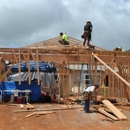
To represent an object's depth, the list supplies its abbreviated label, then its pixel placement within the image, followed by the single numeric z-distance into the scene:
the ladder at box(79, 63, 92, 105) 12.79
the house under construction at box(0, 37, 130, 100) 12.45
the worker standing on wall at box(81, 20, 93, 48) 12.60
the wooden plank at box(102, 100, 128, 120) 8.04
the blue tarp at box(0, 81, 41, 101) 13.45
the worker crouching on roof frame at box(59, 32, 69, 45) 16.67
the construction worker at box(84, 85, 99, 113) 9.32
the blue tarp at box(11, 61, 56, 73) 14.07
